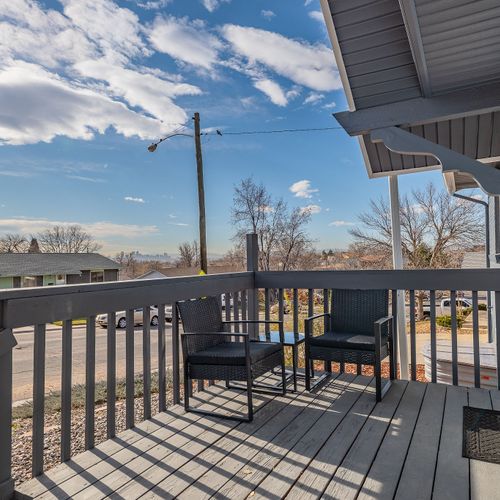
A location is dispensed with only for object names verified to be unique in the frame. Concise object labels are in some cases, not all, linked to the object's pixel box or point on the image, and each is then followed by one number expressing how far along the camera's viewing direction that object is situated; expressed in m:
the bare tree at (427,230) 15.73
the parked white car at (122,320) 14.69
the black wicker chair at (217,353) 2.71
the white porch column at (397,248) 5.50
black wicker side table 3.22
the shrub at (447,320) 12.40
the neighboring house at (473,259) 12.53
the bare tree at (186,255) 20.11
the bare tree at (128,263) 16.98
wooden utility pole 9.66
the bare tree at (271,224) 17.45
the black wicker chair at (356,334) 3.03
